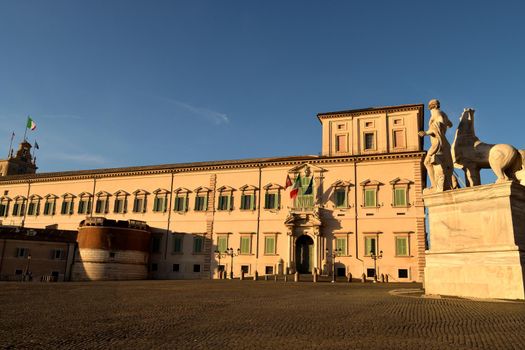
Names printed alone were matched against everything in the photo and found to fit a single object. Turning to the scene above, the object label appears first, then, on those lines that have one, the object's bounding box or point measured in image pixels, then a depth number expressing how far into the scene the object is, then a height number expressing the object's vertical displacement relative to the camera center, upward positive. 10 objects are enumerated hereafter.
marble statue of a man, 14.14 +3.95
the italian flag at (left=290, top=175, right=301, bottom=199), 40.75 +7.59
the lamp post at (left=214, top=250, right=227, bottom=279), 42.42 +1.06
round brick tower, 40.62 +1.00
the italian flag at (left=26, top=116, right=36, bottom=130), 63.73 +19.77
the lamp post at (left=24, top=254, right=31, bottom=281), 40.72 -0.53
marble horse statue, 13.16 +3.73
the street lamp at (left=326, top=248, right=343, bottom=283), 38.51 +1.38
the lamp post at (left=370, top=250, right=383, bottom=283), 37.03 +1.26
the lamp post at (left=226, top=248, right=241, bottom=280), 41.88 +1.29
